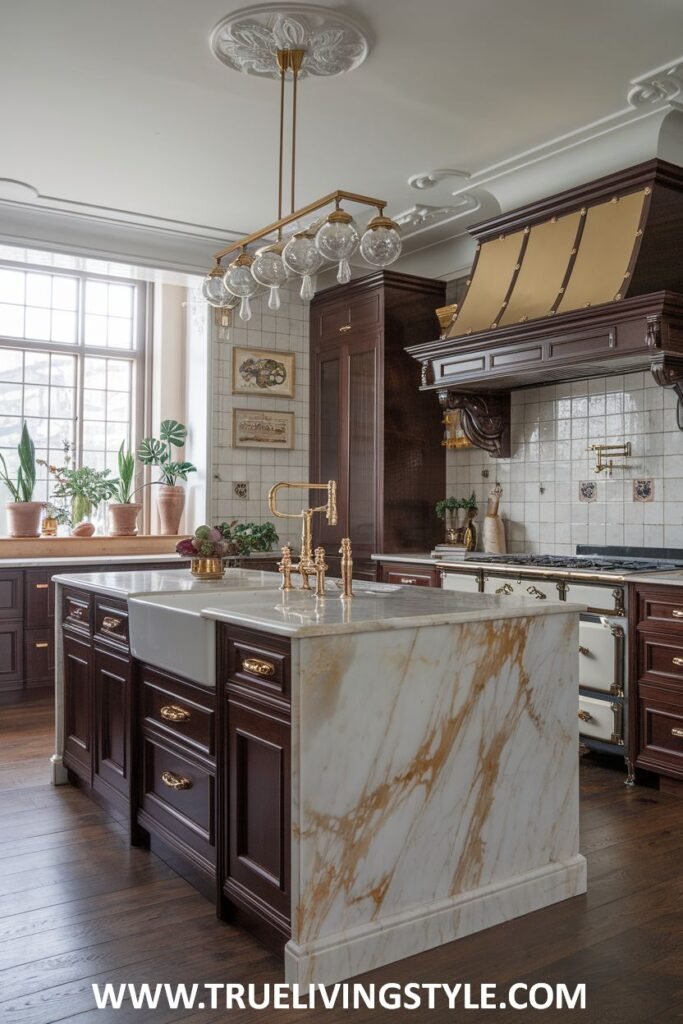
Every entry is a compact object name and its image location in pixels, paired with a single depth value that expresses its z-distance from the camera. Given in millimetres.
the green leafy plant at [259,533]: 6045
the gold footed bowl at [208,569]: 3451
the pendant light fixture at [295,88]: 2797
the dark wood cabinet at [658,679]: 3535
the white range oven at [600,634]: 3750
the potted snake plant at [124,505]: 6355
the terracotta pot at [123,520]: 6348
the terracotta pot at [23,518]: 5879
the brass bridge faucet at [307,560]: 2816
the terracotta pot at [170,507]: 6441
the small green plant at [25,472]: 5965
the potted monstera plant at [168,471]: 6441
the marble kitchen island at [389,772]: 2080
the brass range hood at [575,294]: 3824
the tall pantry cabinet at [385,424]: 5707
